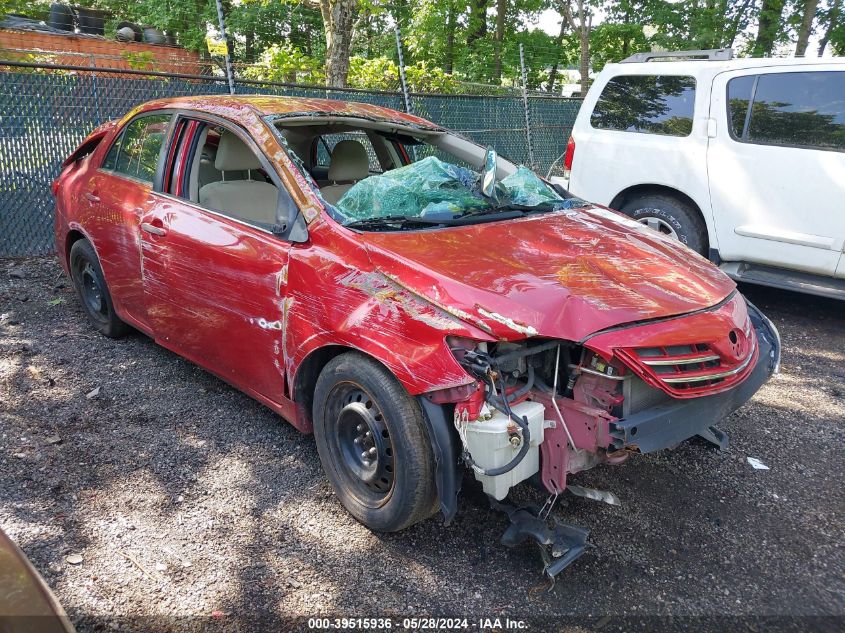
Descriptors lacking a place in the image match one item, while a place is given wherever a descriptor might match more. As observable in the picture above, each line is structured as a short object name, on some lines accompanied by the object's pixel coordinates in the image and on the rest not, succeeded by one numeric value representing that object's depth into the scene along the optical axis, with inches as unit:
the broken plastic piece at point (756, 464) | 142.9
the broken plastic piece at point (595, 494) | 114.8
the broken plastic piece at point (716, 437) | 134.6
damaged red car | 99.0
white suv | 214.7
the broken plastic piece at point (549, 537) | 103.2
